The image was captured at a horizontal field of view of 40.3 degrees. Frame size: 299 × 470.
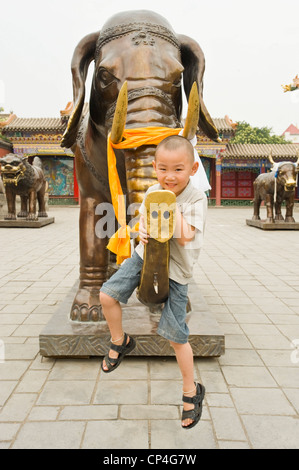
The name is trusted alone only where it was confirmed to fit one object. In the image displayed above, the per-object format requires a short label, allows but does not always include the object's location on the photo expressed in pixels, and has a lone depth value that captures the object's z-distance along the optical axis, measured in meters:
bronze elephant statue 2.06
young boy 1.52
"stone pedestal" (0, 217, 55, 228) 10.85
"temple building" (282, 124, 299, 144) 57.62
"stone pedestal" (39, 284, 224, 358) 2.40
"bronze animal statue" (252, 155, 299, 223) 10.14
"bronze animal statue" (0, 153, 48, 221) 10.01
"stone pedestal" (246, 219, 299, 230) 10.62
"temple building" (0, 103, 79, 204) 20.22
